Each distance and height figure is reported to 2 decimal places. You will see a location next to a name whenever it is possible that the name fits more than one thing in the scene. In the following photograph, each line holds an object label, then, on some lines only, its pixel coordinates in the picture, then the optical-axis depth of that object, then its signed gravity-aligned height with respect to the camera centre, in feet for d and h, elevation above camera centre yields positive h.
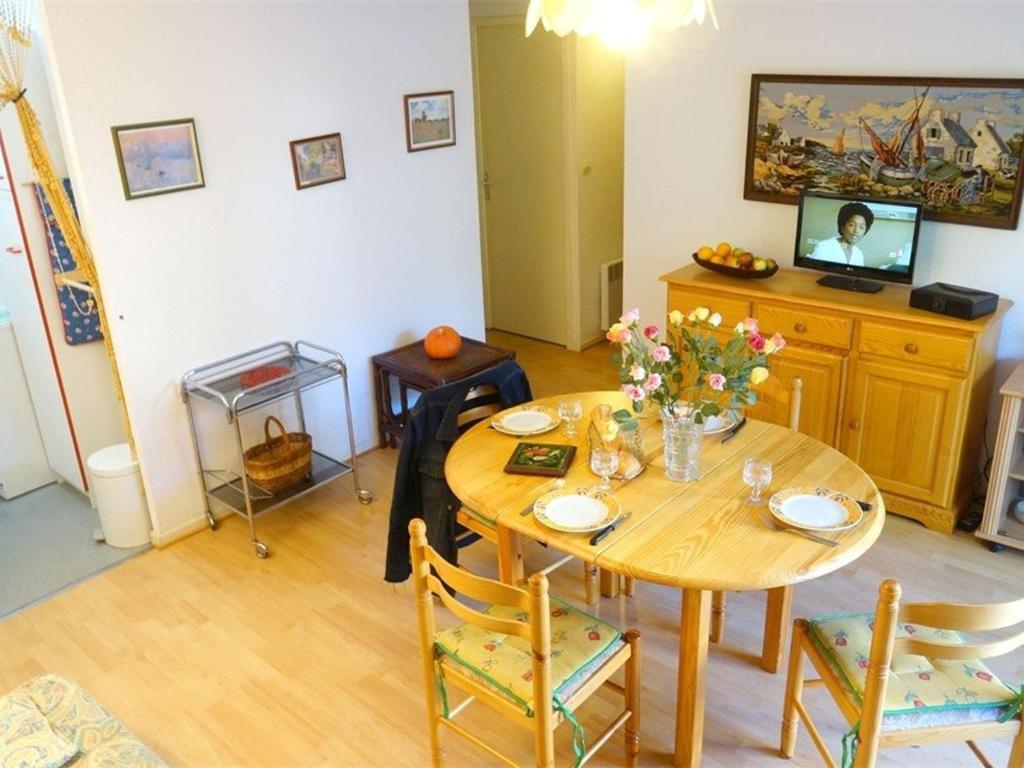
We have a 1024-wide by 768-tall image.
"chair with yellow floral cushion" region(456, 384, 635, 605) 10.07 -4.63
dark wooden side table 13.82 -4.18
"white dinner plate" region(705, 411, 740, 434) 9.58 -3.57
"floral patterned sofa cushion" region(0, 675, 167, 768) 7.16 -4.98
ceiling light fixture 6.53 +0.44
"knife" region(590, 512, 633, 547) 7.69 -3.74
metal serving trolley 12.06 -3.89
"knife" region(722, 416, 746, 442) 9.52 -3.65
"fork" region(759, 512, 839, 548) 7.53 -3.77
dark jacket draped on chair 9.91 -4.07
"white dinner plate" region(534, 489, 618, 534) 7.88 -3.69
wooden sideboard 11.32 -3.92
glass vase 8.43 -3.35
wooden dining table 7.34 -3.77
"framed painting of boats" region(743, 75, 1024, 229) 11.32 -0.98
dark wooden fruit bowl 12.97 -2.77
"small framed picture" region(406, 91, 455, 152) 14.20 -0.51
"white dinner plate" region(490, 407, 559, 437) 9.70 -3.55
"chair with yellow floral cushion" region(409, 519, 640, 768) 6.89 -4.68
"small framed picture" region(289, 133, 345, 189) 12.84 -0.96
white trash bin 12.07 -5.10
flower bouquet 8.06 -2.55
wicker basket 12.26 -4.86
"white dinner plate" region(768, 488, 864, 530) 7.75 -3.71
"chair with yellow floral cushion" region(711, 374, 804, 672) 9.54 -3.79
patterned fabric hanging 11.94 -2.54
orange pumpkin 14.15 -3.87
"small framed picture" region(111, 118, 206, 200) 11.00 -0.69
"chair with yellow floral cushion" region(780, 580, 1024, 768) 6.42 -4.78
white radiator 18.67 -4.29
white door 17.31 -1.86
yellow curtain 10.61 -0.36
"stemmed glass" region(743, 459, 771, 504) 8.20 -3.50
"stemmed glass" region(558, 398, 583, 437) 9.65 -3.41
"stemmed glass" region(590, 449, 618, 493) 8.56 -3.50
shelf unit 10.91 -4.95
